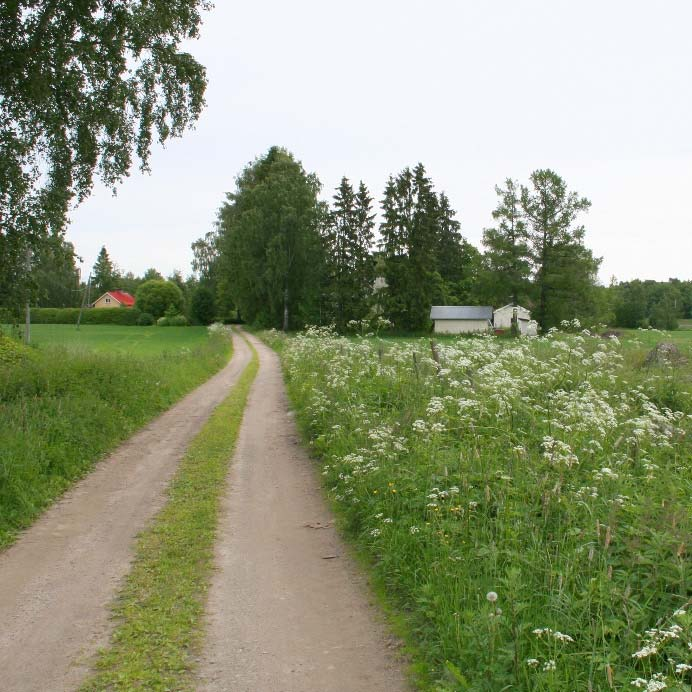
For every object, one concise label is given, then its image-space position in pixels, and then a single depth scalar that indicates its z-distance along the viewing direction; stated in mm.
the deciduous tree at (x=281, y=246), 60250
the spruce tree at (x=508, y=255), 66125
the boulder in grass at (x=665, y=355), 13586
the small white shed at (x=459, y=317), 77750
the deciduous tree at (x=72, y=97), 11969
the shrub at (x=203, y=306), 93000
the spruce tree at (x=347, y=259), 60875
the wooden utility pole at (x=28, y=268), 13060
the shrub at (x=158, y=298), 104312
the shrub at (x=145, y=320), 98812
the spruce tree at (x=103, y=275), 146250
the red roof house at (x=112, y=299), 134875
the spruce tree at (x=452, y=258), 86625
